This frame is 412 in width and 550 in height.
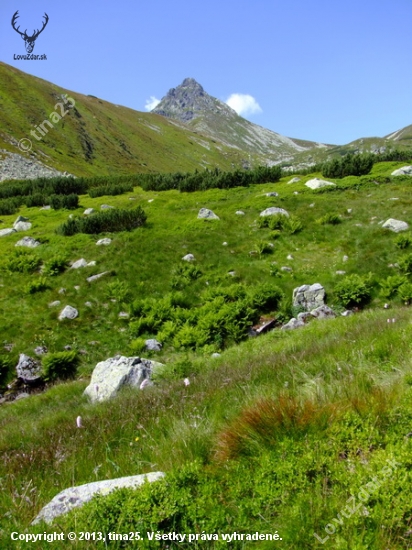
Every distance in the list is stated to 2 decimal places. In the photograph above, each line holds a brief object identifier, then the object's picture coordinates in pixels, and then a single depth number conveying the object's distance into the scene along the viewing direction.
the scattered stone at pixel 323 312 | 13.26
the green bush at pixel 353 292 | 13.76
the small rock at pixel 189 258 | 17.62
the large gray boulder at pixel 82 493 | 3.00
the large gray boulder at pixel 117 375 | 8.26
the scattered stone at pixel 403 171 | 29.20
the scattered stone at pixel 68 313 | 13.88
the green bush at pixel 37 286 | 15.31
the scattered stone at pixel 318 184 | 28.41
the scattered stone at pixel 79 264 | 17.21
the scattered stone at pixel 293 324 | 12.62
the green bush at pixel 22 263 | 16.97
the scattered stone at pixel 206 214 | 22.47
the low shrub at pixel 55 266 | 16.72
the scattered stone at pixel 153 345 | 12.38
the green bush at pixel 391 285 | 13.79
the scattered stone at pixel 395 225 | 18.05
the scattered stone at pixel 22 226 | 23.07
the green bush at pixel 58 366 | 11.41
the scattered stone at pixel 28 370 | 11.45
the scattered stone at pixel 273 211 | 21.76
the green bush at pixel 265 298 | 13.98
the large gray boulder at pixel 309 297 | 14.12
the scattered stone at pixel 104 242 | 19.22
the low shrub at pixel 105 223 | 20.94
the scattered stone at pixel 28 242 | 19.81
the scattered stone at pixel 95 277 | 16.11
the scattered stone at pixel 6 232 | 22.19
